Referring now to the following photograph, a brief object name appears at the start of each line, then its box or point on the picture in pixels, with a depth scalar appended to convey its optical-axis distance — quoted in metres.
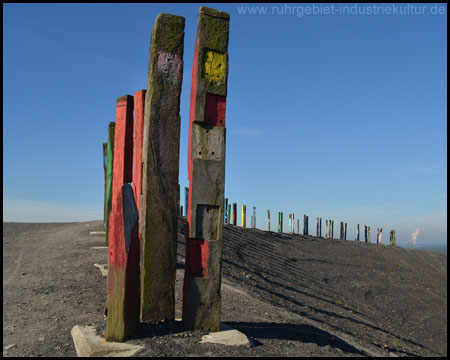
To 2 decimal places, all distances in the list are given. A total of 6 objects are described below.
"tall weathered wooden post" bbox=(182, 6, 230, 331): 4.84
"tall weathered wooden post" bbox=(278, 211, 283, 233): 26.66
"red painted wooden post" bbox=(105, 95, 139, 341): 4.39
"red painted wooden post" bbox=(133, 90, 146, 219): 4.93
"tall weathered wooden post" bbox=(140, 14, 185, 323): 4.73
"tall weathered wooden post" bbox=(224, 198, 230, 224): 23.45
